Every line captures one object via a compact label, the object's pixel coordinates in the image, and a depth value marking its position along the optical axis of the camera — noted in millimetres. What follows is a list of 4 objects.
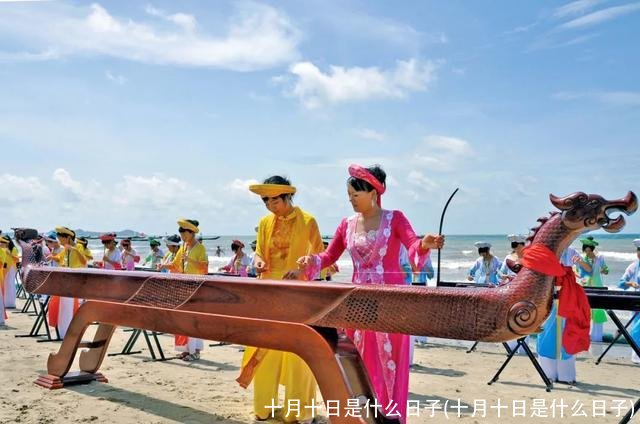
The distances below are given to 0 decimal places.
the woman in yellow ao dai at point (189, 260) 7578
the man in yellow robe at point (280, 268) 4703
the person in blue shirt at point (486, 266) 9930
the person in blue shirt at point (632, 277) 9266
